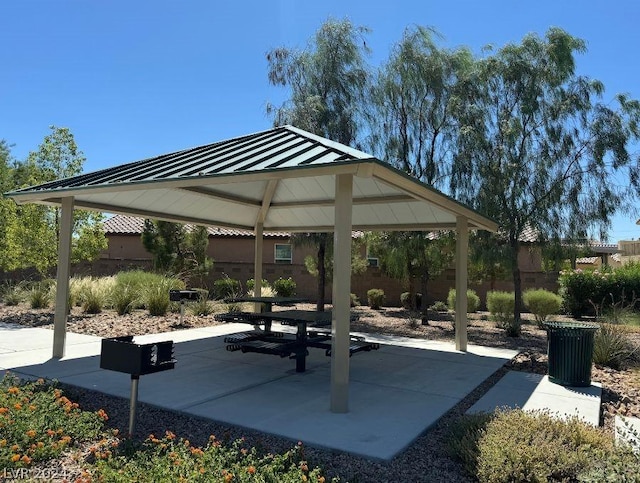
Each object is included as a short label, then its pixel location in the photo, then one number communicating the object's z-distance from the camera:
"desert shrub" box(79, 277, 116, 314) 14.88
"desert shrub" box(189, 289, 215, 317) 15.12
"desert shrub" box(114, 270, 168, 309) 15.55
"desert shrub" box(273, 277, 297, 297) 22.83
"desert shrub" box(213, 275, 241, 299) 22.05
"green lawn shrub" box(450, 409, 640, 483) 4.06
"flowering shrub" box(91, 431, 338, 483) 3.90
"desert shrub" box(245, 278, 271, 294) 22.85
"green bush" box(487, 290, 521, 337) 16.36
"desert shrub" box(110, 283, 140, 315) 14.77
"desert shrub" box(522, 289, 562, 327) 17.52
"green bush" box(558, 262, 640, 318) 18.19
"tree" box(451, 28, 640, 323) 14.09
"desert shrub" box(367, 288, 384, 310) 21.75
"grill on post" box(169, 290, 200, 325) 13.18
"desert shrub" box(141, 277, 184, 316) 14.69
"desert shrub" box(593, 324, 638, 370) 9.59
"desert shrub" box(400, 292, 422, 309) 21.55
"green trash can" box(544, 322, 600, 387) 7.73
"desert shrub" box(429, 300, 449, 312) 20.95
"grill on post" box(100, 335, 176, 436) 5.00
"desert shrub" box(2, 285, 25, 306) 16.73
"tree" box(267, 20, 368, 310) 15.85
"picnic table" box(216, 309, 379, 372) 8.05
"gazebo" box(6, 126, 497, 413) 6.09
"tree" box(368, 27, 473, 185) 14.78
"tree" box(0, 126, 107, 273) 15.66
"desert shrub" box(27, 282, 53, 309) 15.73
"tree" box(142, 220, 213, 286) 22.70
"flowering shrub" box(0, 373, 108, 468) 4.42
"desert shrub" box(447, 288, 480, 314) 19.48
